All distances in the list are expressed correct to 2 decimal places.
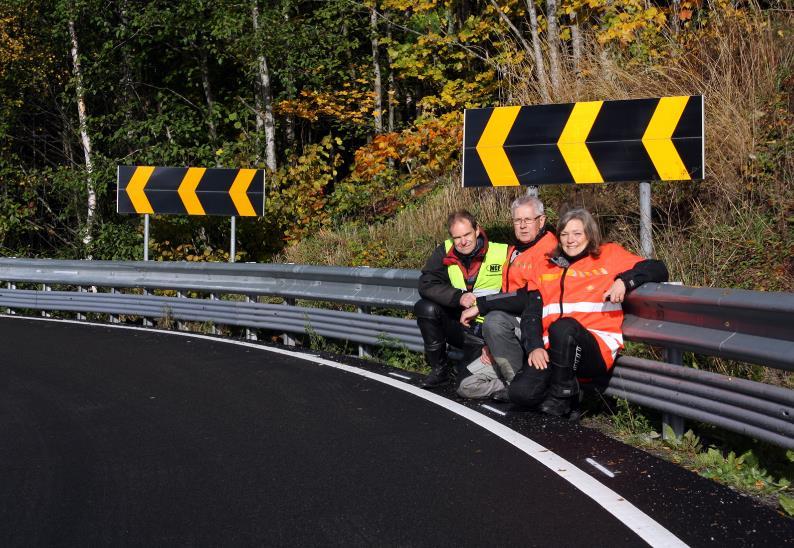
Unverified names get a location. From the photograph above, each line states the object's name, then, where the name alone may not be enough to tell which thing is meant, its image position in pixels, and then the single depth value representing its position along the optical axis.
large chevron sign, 10.16
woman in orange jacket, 7.29
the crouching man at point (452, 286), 9.03
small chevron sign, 17.69
